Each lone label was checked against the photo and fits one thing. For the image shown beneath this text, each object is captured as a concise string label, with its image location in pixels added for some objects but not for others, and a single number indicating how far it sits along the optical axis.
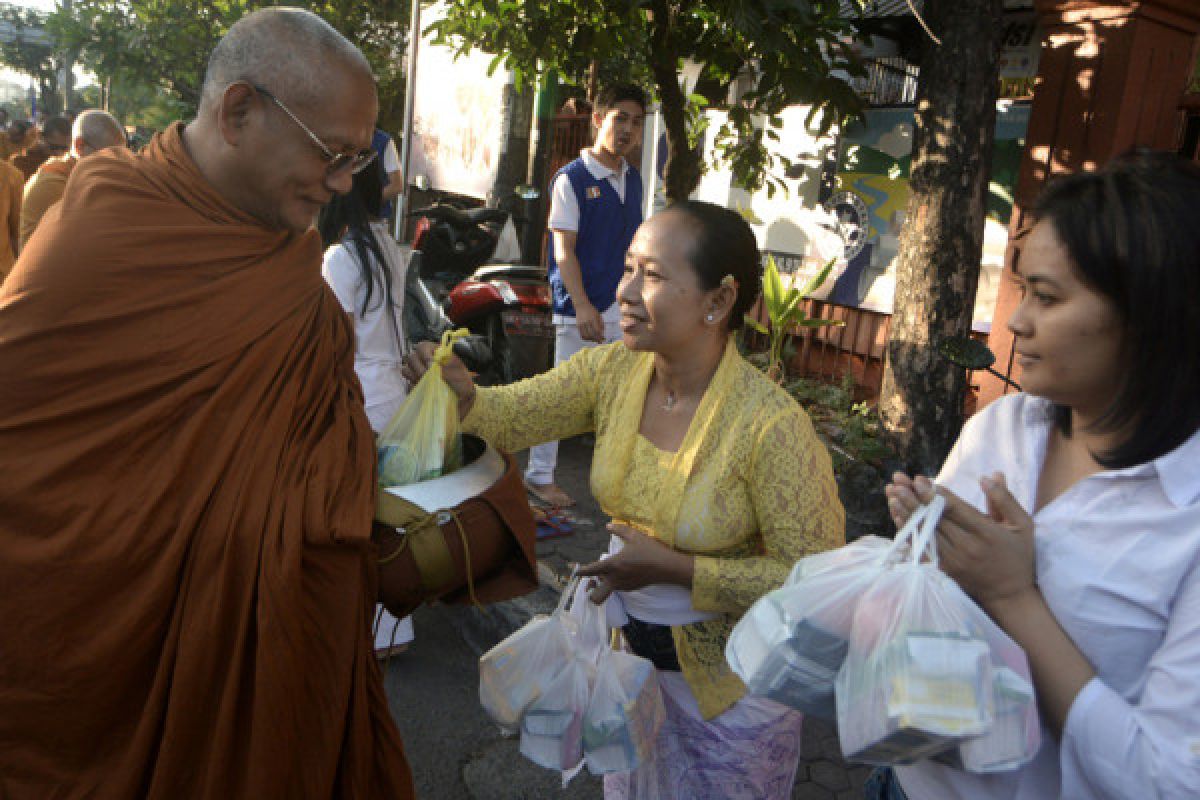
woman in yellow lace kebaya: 1.99
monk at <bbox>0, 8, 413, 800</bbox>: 1.60
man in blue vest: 5.00
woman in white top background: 3.29
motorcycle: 6.31
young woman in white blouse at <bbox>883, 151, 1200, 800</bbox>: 1.22
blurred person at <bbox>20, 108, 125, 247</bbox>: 5.38
